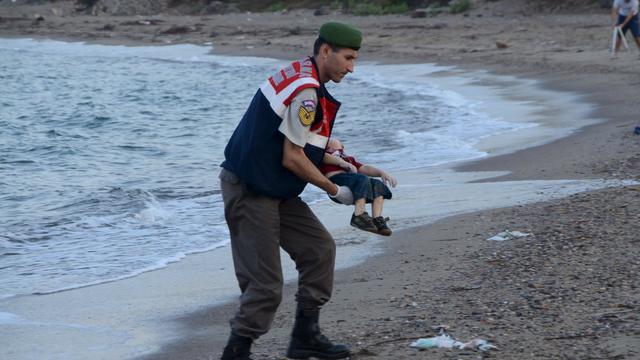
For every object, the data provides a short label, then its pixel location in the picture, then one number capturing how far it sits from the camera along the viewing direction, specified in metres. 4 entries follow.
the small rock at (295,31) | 67.37
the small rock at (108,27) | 81.00
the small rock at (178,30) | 74.56
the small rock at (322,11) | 76.04
